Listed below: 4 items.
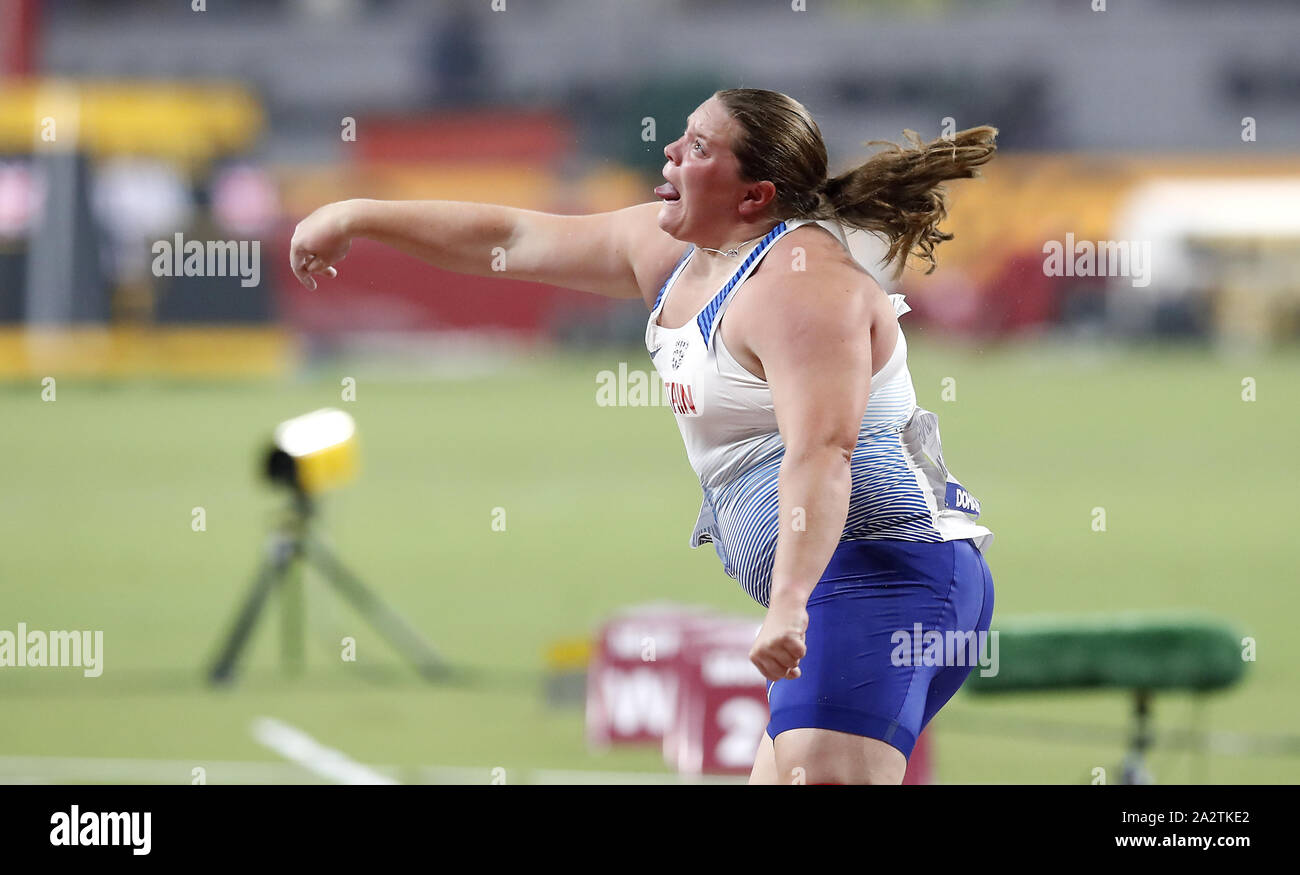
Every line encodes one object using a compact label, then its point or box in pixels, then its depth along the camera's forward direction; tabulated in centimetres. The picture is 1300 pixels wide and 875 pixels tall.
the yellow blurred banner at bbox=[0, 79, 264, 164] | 5531
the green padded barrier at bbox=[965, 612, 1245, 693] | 1166
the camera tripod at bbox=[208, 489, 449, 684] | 1764
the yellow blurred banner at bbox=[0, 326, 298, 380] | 5406
